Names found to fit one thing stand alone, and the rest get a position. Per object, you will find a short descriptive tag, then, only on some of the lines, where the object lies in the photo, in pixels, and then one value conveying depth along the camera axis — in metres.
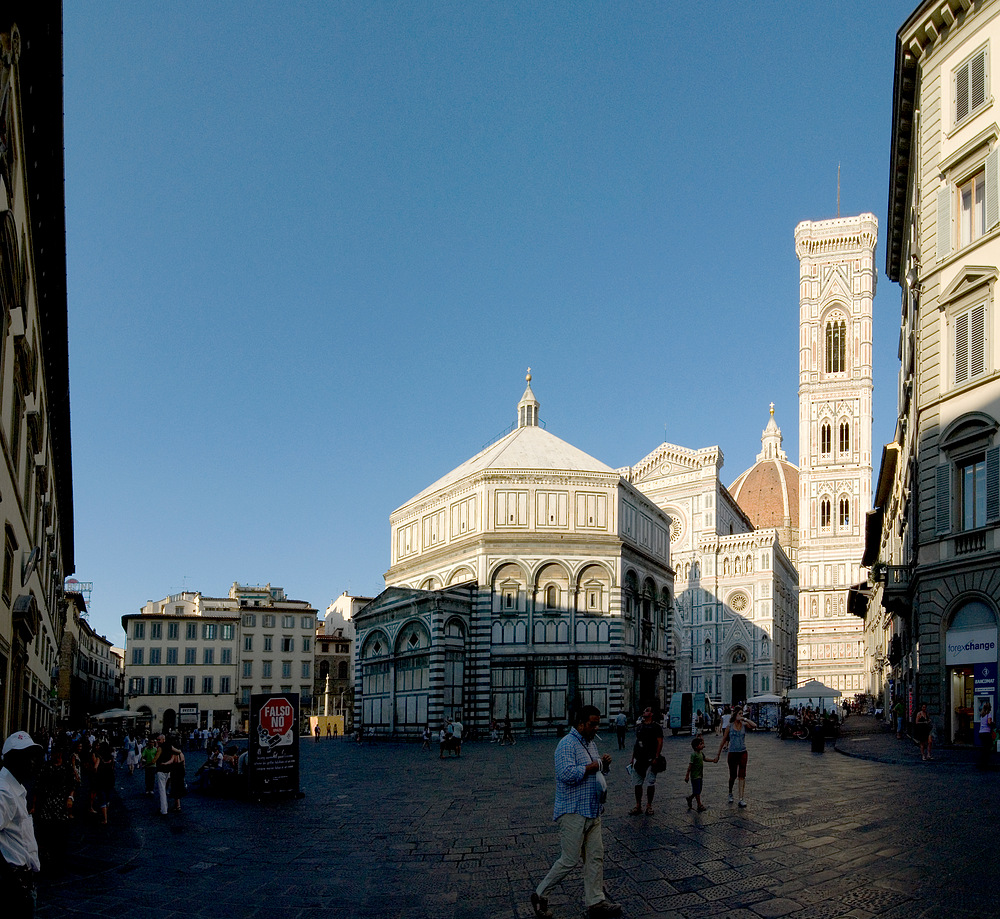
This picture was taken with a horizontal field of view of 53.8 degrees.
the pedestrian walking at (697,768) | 14.86
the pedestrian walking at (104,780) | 17.40
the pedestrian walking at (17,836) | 5.80
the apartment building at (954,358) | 22.92
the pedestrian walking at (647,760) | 15.05
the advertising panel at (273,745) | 19.17
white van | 45.54
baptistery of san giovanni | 48.53
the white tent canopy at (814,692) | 44.75
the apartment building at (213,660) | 74.06
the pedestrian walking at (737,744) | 15.05
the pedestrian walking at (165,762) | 17.81
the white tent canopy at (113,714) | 54.46
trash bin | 29.70
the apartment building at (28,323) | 13.91
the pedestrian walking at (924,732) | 21.55
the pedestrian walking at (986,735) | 19.05
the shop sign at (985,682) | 22.23
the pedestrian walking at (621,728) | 33.34
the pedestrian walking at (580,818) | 8.36
